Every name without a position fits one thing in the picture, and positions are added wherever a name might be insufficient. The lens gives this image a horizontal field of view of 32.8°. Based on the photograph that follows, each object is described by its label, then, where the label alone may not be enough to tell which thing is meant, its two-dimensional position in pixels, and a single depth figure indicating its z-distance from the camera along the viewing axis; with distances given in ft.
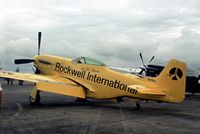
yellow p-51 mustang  46.34
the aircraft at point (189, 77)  76.33
